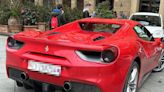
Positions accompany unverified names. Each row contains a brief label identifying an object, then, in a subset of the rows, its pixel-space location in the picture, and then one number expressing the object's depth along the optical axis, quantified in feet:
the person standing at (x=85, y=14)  42.68
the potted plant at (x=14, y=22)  41.47
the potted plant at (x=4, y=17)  41.91
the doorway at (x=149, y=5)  68.49
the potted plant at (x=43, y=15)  43.55
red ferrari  11.40
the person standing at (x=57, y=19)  32.04
